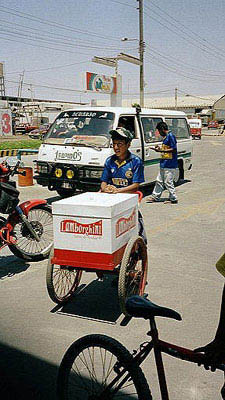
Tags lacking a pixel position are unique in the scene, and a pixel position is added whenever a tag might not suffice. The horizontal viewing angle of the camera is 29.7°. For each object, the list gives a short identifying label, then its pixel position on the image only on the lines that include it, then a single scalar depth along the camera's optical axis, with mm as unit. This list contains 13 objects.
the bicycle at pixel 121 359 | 2172
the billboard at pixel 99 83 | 22266
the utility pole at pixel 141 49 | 29875
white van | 8664
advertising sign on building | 35791
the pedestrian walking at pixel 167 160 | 9570
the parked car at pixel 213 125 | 70562
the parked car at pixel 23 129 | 48375
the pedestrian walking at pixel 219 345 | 1999
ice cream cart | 3729
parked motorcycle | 5406
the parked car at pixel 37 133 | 38938
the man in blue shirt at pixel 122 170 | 4777
